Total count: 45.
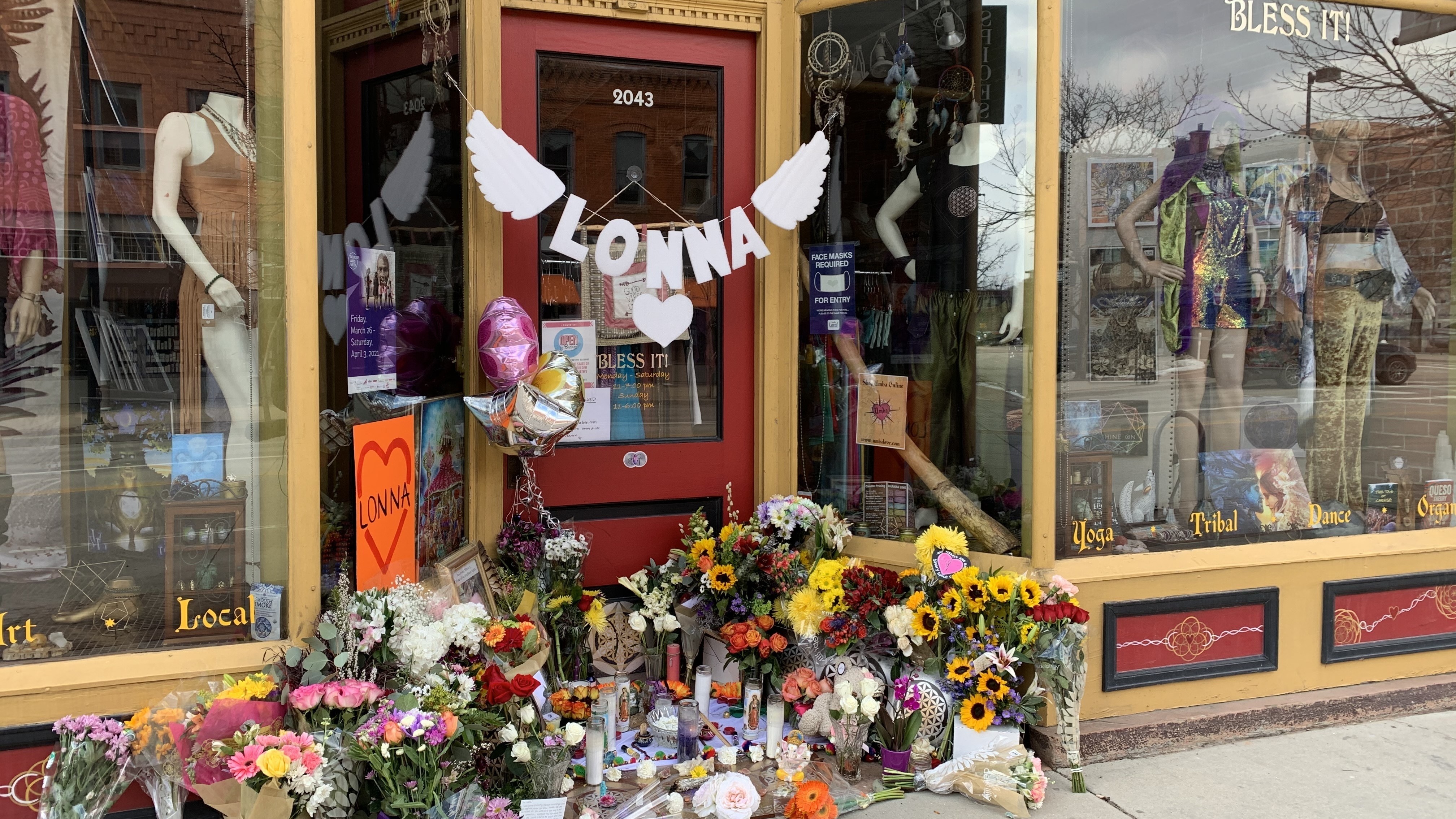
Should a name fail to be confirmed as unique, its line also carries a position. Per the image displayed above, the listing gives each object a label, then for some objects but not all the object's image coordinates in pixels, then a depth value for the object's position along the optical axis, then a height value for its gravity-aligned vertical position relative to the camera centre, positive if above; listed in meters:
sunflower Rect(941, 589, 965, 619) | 4.02 -0.96
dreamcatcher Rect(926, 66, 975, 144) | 4.45 +1.14
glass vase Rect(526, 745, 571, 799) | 3.49 -1.39
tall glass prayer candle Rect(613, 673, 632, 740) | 4.27 -1.45
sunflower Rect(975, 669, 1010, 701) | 3.86 -1.23
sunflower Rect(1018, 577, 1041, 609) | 3.93 -0.89
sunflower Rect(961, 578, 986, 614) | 3.98 -0.92
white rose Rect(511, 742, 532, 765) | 3.40 -1.29
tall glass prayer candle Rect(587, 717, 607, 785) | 3.73 -1.43
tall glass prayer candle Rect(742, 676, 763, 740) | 4.15 -1.42
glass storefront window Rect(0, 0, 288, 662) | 3.03 +0.10
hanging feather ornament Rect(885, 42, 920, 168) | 4.60 +1.16
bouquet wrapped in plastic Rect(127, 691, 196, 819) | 2.96 -1.13
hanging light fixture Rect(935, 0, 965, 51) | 4.45 +1.44
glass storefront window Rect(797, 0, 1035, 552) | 4.36 +0.41
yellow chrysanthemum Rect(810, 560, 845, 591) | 4.26 -0.90
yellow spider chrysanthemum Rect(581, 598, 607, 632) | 4.37 -1.09
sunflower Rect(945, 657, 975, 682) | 3.93 -1.19
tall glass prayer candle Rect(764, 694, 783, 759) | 3.99 -1.41
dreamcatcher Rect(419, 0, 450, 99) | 4.12 +1.30
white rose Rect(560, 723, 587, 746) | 3.55 -1.29
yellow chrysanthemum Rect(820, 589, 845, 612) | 4.21 -0.99
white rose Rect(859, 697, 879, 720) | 3.81 -1.29
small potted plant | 3.94 -1.37
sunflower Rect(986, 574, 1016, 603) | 3.96 -0.88
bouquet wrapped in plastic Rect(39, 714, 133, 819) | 2.88 -1.17
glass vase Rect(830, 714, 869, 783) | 3.89 -1.46
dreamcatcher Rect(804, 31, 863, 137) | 4.70 +1.31
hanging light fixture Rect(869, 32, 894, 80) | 4.62 +1.36
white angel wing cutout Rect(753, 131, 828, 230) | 4.43 +0.74
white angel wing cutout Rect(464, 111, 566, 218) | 3.90 +0.71
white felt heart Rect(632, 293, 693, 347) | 4.32 +0.18
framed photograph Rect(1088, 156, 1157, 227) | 4.42 +0.76
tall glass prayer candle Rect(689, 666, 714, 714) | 4.34 -1.39
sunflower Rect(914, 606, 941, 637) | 4.02 -1.03
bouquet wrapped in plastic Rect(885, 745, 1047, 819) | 3.72 -1.55
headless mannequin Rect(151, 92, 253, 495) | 3.18 +0.28
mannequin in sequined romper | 4.64 +0.39
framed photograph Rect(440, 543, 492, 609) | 4.07 -0.87
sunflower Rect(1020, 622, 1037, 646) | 3.90 -1.04
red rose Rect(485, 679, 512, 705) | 3.30 -1.07
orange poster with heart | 3.52 -0.50
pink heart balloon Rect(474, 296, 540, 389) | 3.95 +0.06
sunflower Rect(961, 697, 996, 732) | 3.86 -1.33
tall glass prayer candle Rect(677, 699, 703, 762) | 3.94 -1.43
